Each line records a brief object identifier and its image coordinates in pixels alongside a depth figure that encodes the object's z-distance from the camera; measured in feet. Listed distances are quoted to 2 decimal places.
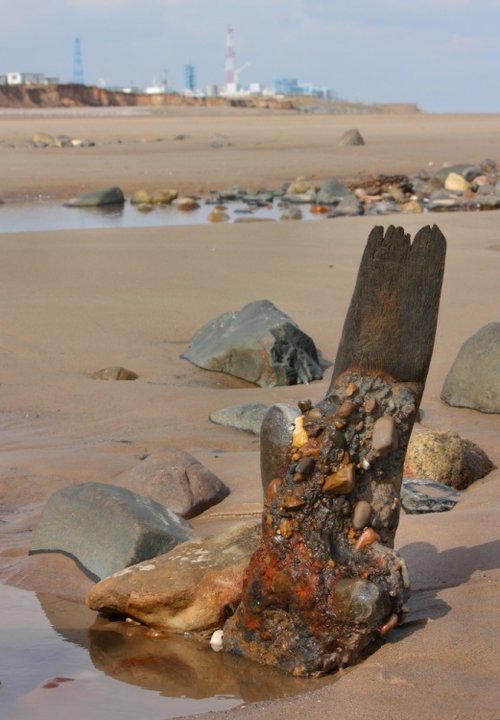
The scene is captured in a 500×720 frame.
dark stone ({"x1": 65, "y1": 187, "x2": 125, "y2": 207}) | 58.54
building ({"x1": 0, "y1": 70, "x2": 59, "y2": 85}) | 350.84
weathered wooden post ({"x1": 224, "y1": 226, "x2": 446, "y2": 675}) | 10.32
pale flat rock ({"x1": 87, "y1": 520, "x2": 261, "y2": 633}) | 11.76
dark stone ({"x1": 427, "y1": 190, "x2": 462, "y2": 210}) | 55.93
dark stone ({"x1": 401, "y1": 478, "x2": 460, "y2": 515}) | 14.89
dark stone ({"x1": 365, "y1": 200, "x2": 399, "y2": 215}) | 53.52
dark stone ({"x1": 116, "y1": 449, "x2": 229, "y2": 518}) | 15.62
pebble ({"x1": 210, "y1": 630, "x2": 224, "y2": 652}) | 11.31
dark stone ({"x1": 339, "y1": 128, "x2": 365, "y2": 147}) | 96.99
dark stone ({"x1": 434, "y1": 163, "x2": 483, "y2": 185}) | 67.82
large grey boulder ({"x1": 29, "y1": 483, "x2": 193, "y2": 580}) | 13.20
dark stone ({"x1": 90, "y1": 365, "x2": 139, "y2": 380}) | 22.57
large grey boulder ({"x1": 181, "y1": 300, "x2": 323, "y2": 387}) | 22.88
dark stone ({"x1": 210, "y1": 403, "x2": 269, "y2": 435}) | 19.26
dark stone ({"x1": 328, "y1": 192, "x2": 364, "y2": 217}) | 54.24
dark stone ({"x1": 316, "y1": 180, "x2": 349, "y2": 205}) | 59.82
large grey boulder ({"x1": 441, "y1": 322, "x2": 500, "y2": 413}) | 19.90
